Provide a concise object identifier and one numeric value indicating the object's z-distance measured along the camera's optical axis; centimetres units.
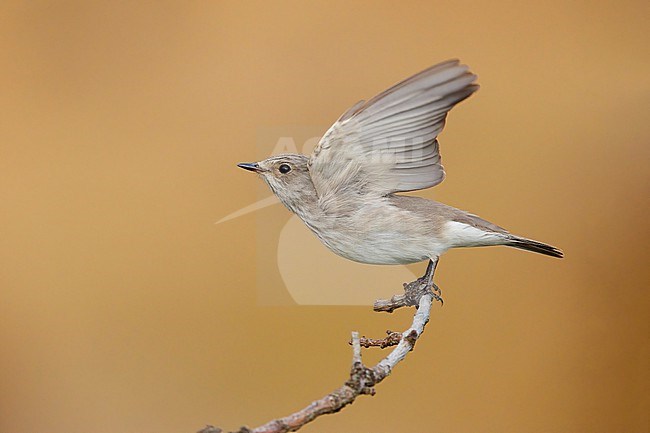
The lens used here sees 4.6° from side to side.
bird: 346
